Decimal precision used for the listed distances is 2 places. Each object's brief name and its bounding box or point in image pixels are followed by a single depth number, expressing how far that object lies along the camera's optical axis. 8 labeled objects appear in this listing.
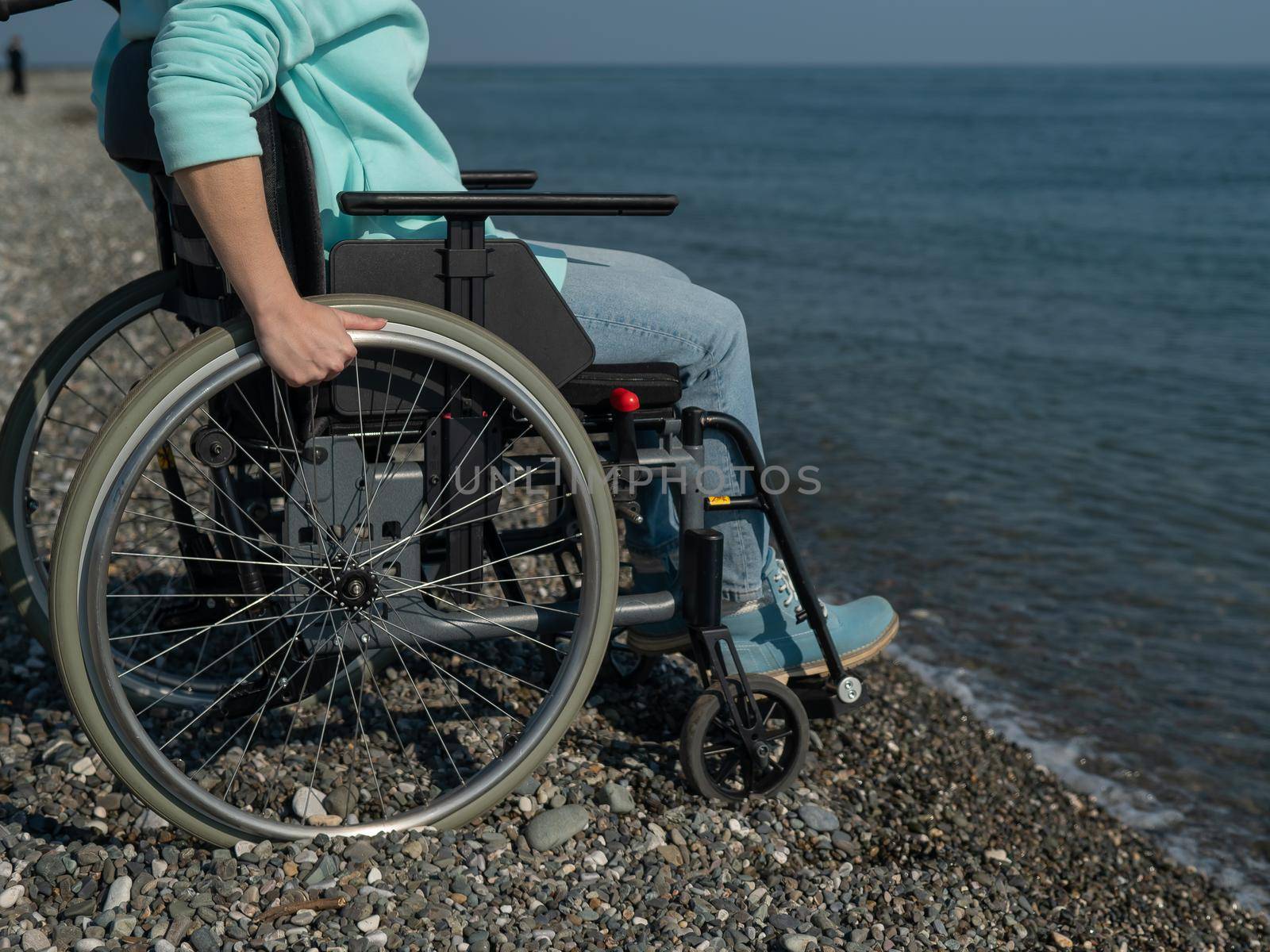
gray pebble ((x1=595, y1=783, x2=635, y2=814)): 2.71
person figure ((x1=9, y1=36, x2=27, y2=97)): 43.72
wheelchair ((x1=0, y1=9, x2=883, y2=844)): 2.12
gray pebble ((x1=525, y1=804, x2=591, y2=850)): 2.55
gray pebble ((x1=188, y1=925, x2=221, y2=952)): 2.05
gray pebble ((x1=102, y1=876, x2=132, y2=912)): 2.18
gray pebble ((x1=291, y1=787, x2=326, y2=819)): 2.62
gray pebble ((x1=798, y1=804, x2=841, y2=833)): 2.80
